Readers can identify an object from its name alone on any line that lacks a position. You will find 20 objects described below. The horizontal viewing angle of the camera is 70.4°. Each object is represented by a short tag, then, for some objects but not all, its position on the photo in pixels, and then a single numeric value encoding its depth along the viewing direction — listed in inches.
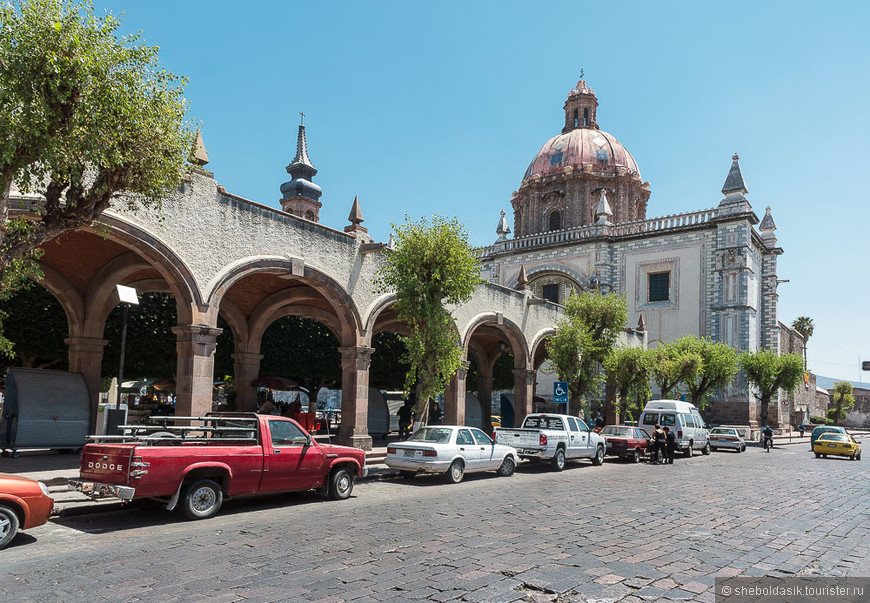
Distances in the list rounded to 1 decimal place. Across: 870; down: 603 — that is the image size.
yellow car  1053.8
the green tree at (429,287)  734.5
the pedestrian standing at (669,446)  874.8
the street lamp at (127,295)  473.1
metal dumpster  592.1
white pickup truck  714.2
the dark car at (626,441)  886.4
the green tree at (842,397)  3132.4
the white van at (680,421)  992.2
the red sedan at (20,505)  292.8
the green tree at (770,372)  1482.5
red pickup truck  345.1
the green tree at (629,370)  1135.0
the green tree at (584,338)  1035.3
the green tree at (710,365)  1304.1
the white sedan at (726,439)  1156.5
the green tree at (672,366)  1214.3
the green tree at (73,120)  343.9
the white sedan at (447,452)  561.9
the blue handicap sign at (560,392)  885.2
